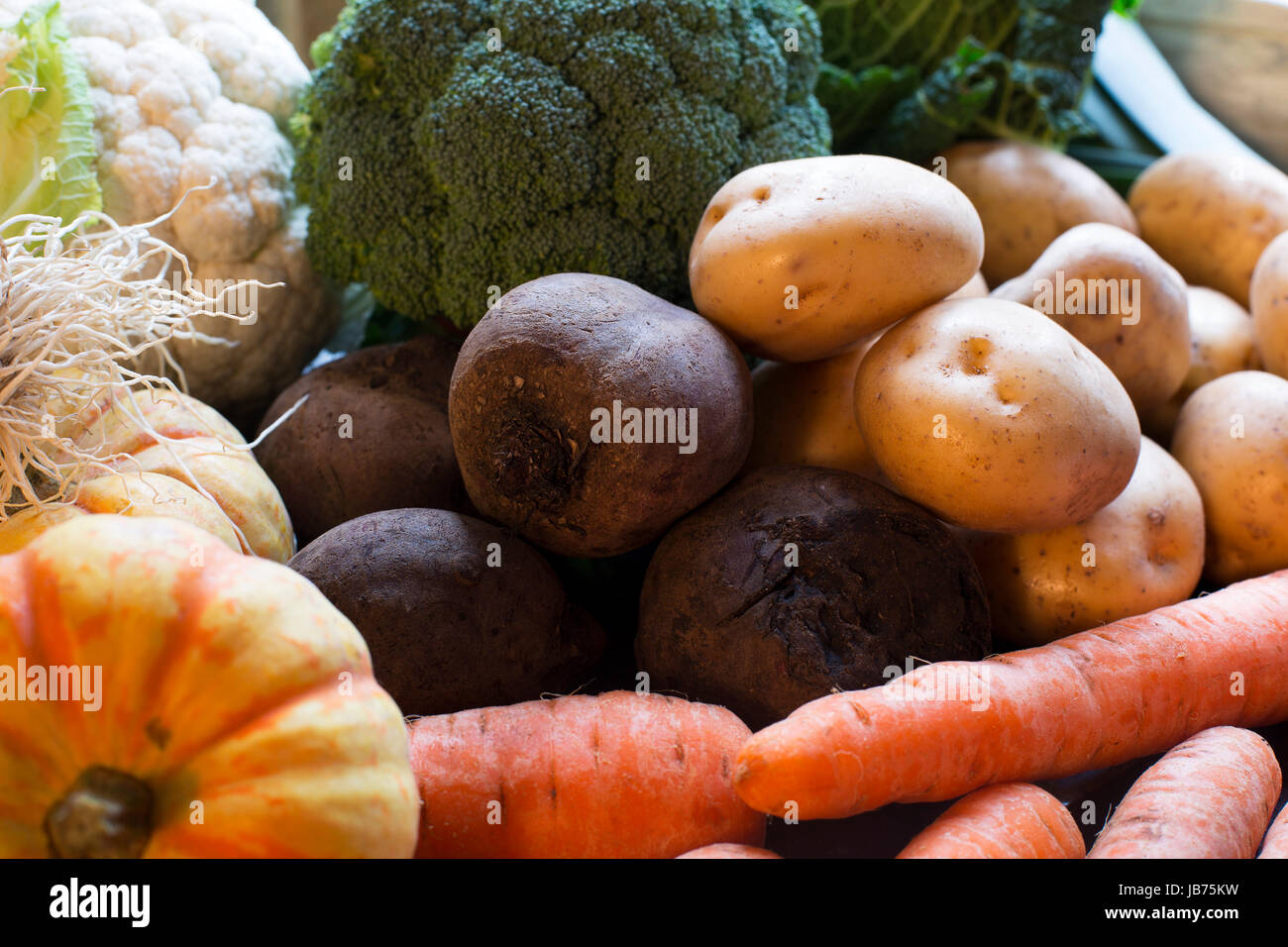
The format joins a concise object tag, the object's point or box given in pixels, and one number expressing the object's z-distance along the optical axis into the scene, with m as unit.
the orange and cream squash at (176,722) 0.50
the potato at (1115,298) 0.65
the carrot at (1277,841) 0.55
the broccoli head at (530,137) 0.65
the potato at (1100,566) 0.62
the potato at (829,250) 0.60
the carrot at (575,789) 0.56
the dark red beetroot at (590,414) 0.59
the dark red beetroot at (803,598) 0.58
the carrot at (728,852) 0.54
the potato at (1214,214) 0.75
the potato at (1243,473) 0.65
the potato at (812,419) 0.64
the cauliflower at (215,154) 0.67
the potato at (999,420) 0.59
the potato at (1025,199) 0.75
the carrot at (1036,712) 0.56
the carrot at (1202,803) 0.55
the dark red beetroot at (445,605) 0.58
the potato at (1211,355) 0.70
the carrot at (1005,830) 0.55
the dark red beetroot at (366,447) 0.65
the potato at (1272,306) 0.69
